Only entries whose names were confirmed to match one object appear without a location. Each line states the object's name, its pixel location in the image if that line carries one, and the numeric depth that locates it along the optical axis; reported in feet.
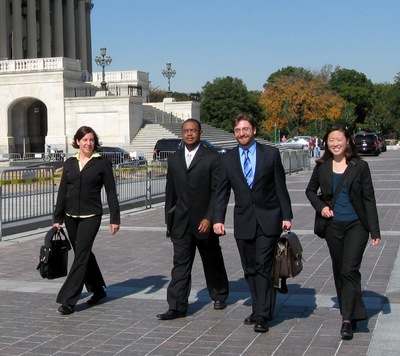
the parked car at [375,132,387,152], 223.96
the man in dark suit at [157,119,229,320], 25.90
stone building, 167.73
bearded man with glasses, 23.97
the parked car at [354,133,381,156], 190.27
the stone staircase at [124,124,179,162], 161.48
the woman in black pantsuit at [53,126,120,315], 27.02
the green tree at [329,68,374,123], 375.86
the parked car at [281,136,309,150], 192.24
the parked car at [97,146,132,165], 110.22
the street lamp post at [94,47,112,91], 174.50
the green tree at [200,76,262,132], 286.05
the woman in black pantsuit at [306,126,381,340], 23.12
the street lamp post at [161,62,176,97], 204.97
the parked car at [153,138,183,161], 130.11
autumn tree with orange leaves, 254.27
